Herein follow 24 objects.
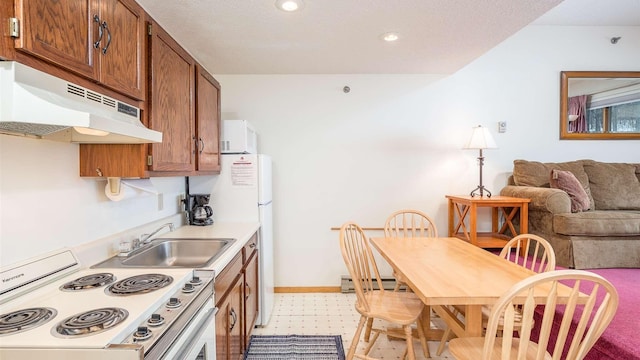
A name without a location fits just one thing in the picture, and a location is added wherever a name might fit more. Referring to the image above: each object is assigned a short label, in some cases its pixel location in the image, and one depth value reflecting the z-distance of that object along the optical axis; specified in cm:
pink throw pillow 300
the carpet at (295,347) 224
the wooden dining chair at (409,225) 339
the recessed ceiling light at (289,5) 189
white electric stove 84
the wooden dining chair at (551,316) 111
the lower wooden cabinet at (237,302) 160
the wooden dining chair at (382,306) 186
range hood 87
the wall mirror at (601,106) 352
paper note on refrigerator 271
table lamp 311
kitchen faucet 189
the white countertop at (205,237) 154
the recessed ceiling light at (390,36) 235
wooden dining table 137
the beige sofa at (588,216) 280
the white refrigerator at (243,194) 271
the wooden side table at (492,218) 297
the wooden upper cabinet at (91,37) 92
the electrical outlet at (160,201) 237
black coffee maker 262
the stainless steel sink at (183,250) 197
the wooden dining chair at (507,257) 176
